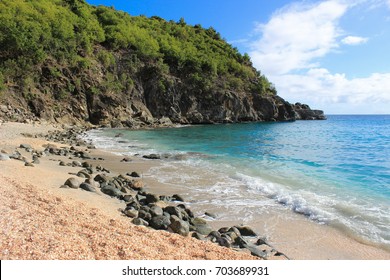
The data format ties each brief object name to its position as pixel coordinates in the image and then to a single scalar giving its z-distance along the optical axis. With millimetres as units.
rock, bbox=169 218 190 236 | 7328
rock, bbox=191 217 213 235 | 7892
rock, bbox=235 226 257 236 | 8141
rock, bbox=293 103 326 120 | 113850
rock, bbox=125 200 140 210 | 9000
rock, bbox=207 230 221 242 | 7352
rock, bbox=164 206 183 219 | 8627
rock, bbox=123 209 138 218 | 8199
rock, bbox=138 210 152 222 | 7930
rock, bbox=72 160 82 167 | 15058
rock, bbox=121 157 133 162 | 19562
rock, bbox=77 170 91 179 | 12367
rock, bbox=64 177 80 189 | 10102
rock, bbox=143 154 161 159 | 21375
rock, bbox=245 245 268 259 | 6723
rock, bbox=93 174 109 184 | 12000
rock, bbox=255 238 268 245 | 7617
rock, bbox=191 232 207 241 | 7285
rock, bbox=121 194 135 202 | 10047
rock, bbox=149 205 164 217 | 8281
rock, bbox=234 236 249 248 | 7094
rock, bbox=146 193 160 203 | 10388
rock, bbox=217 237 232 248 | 7055
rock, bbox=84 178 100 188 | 10863
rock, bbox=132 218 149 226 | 7477
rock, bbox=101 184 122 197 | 10383
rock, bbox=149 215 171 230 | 7551
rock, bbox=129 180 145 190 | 12383
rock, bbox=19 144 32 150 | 17520
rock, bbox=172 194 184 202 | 11215
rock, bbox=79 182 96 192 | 10148
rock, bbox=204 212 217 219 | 9617
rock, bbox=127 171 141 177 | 15280
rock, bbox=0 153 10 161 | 12228
